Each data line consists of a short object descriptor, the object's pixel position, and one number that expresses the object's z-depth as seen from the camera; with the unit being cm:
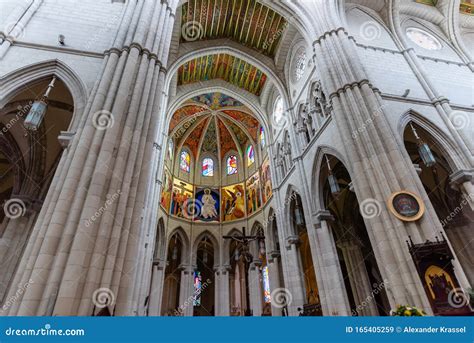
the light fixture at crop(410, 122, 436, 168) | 916
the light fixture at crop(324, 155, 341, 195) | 1016
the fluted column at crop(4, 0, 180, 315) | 484
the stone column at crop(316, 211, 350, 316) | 975
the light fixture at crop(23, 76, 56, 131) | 641
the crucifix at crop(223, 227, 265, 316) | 953
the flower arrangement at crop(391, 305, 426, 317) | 424
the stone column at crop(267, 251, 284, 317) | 1493
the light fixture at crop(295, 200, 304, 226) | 1332
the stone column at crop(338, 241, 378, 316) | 1302
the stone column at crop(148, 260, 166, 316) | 1570
